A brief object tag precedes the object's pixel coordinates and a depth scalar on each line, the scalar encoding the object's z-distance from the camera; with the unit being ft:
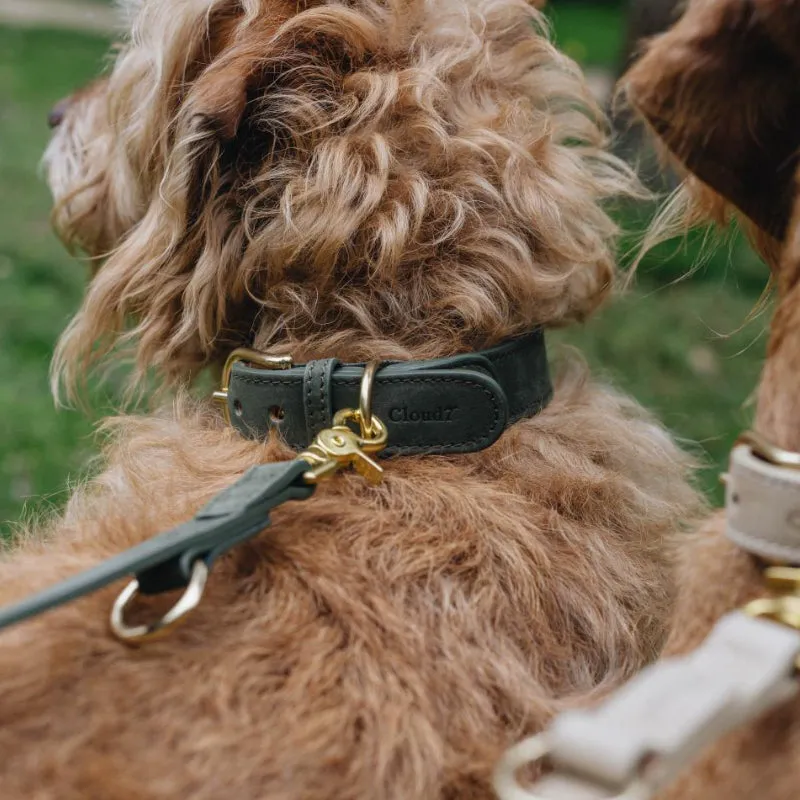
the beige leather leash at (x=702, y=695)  2.47
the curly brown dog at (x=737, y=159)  2.61
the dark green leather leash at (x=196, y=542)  2.64
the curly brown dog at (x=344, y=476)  2.69
